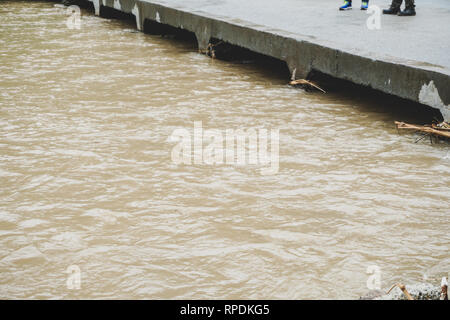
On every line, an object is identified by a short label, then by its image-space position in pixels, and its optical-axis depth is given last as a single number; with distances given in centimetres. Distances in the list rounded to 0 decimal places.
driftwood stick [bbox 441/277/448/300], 457
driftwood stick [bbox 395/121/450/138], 953
